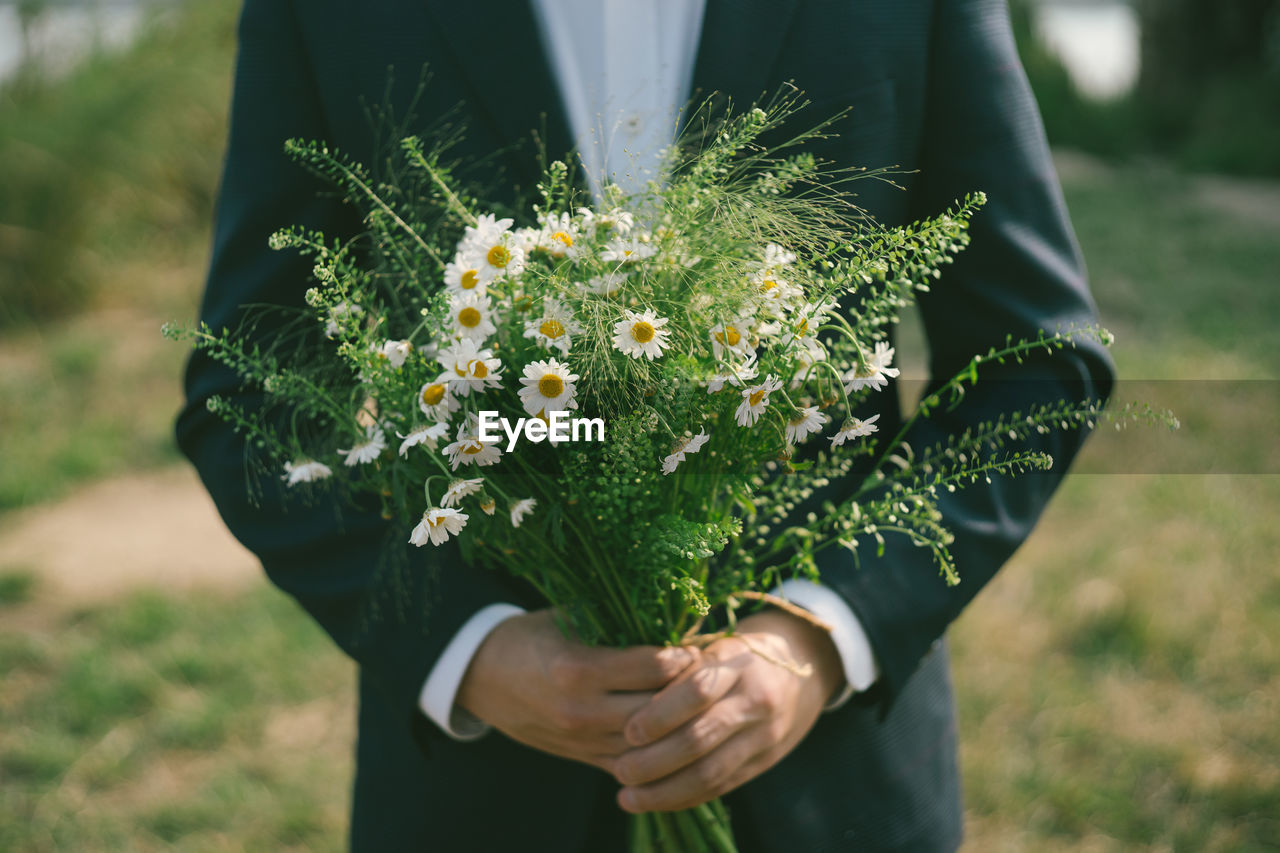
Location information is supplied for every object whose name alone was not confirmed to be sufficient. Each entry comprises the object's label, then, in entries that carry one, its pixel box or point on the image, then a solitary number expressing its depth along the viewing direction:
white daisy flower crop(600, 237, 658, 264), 0.89
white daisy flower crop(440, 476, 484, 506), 0.87
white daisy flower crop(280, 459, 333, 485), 1.00
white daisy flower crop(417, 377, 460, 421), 0.90
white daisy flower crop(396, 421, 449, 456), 0.86
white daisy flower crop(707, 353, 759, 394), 0.87
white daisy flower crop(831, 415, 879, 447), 0.94
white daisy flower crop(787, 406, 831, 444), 0.92
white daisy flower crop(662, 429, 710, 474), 0.88
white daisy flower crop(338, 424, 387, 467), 0.94
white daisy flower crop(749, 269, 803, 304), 0.89
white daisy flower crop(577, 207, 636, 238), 0.93
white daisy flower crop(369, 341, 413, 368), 0.93
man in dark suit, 1.35
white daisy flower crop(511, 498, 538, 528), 0.94
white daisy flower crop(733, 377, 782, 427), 0.87
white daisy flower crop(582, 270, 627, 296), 0.88
